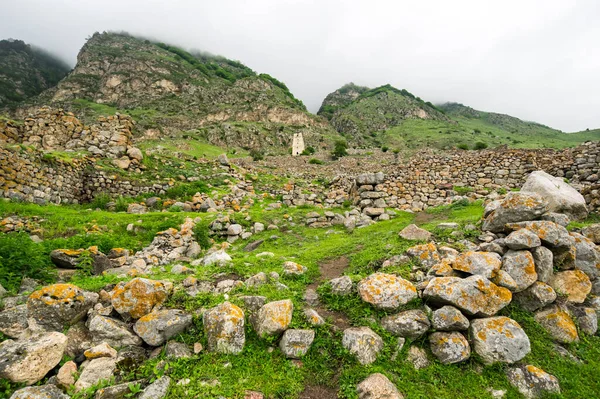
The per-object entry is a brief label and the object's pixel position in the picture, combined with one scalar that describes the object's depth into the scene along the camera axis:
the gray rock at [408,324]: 3.96
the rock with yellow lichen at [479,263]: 4.62
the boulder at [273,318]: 3.96
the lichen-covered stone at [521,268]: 4.56
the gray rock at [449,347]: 3.74
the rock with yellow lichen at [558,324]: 4.20
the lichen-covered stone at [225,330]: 3.79
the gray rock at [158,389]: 3.03
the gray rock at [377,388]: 3.19
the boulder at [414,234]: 7.00
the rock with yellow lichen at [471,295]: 4.12
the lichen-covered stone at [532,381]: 3.45
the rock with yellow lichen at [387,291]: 4.36
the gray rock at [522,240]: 4.99
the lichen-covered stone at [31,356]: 3.09
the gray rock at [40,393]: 2.91
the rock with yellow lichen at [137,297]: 4.25
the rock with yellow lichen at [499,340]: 3.74
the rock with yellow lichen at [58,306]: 3.95
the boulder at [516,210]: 6.07
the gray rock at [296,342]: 3.79
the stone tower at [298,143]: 82.66
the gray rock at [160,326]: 3.90
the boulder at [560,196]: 8.12
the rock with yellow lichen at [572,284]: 4.83
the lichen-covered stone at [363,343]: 3.71
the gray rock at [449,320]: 3.95
